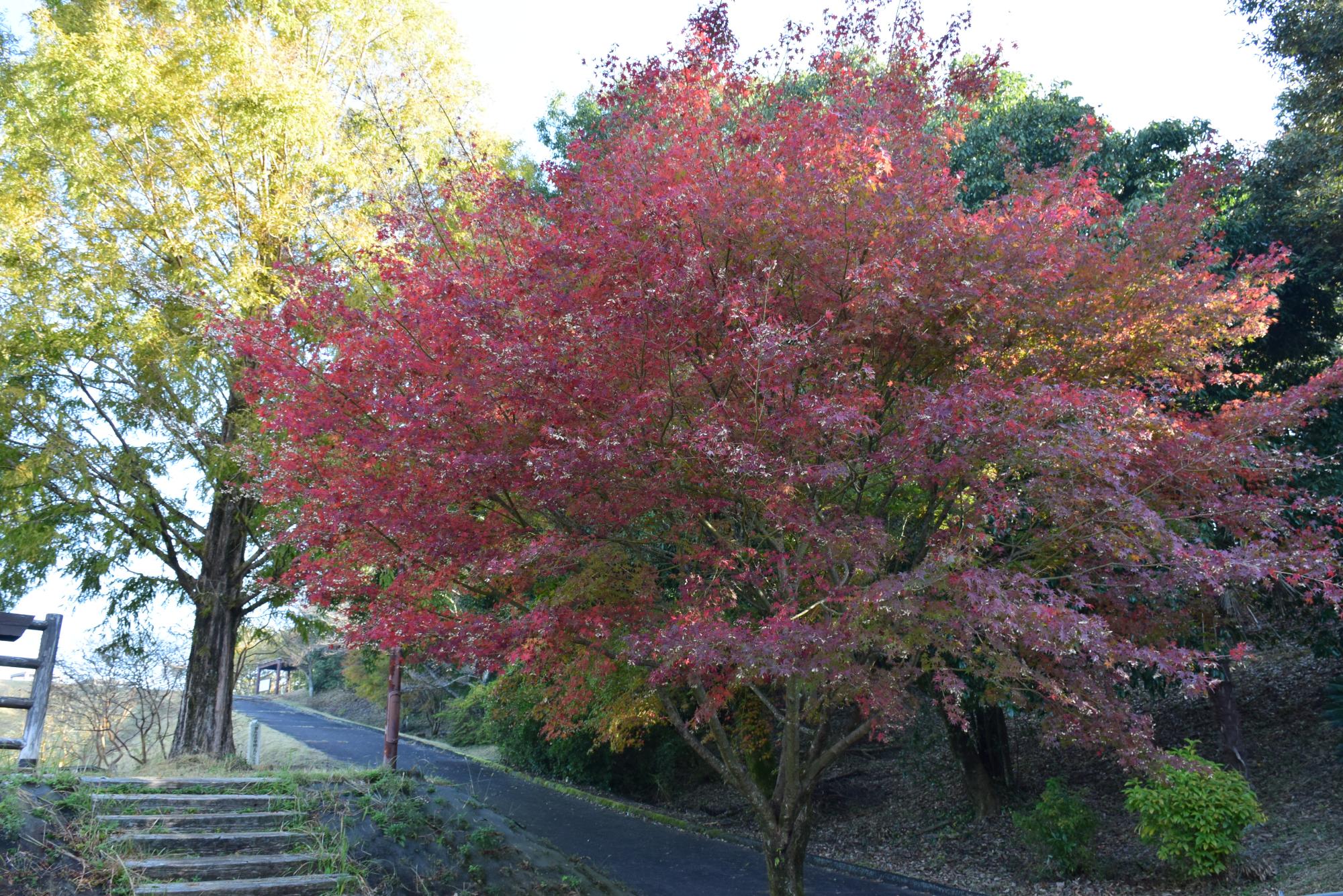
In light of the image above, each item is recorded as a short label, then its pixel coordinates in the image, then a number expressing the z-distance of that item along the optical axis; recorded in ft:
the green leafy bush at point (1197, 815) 29.19
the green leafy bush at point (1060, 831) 33.47
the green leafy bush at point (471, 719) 65.33
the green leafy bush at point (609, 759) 56.44
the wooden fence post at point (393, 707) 41.16
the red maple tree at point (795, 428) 19.21
